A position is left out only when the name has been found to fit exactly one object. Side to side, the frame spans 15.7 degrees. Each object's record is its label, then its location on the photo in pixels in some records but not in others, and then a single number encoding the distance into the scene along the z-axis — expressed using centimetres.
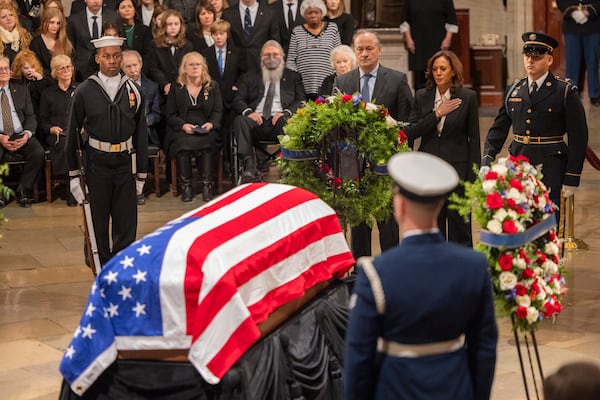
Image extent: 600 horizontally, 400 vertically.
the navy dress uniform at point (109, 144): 1507
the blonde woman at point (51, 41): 2180
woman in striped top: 2201
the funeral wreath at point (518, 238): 974
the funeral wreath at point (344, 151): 1304
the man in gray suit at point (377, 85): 1481
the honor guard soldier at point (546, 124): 1471
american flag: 934
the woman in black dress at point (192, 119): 2110
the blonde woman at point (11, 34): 2134
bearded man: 2136
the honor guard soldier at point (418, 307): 697
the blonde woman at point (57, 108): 2078
